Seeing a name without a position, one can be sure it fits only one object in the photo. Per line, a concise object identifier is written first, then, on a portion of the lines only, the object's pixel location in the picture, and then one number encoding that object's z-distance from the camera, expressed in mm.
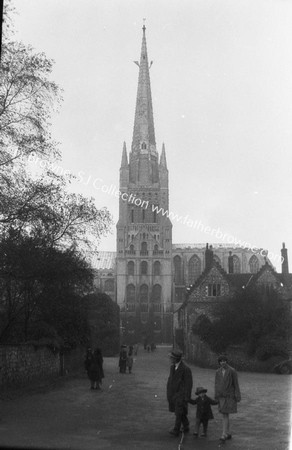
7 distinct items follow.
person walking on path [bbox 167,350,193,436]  11328
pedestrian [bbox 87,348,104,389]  21719
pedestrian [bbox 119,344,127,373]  31094
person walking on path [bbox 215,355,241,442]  10773
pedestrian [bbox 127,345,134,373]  31409
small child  11102
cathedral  123688
